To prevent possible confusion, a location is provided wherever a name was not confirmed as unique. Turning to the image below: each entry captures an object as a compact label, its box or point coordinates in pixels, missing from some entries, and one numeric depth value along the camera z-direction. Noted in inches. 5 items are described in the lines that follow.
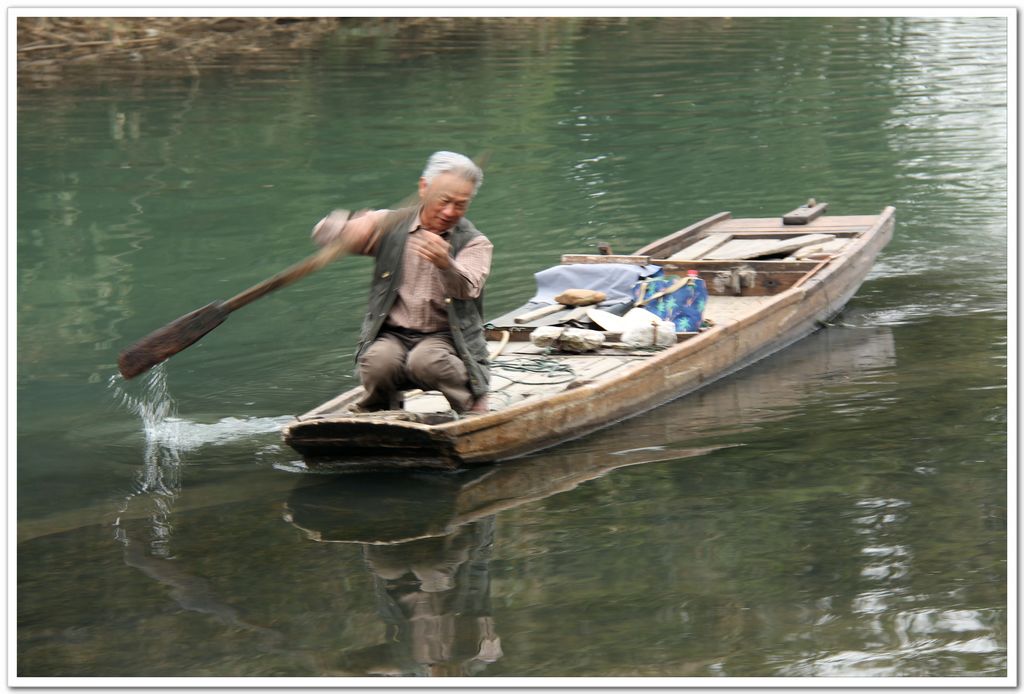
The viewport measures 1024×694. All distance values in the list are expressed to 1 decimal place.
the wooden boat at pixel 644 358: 479.2
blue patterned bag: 600.1
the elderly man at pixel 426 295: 455.5
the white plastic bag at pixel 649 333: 573.6
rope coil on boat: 543.5
